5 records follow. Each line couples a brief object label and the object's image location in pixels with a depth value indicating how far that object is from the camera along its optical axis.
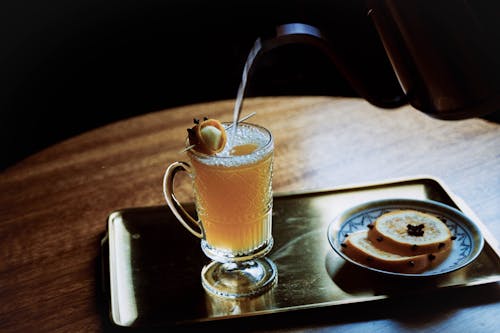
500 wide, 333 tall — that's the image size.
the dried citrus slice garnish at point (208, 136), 0.88
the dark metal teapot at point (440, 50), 0.80
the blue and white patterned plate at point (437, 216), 0.94
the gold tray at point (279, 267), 0.89
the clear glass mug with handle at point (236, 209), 0.90
